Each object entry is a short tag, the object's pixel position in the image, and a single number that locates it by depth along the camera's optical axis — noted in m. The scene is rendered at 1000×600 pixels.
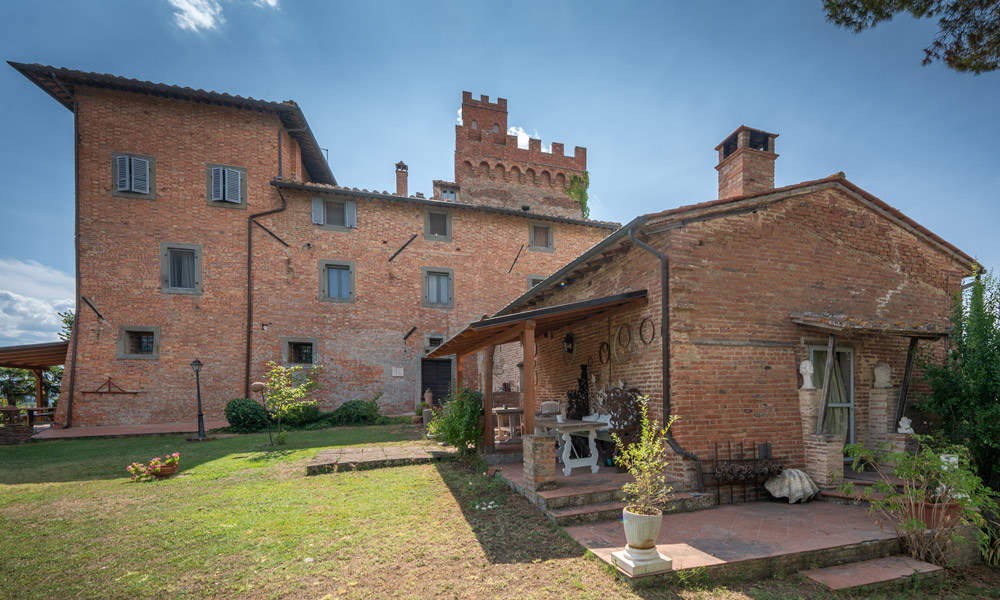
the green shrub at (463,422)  8.12
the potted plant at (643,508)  3.72
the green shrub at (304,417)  14.68
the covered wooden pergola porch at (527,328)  6.31
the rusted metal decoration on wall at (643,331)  6.30
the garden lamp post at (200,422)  12.11
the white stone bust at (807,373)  6.30
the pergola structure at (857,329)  5.97
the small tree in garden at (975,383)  5.90
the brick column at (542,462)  5.65
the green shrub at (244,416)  13.73
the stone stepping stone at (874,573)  3.87
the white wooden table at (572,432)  6.61
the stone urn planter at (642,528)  3.71
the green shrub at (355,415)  15.27
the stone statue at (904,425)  6.41
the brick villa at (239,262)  14.43
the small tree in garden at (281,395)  10.73
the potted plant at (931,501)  4.23
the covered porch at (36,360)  14.31
